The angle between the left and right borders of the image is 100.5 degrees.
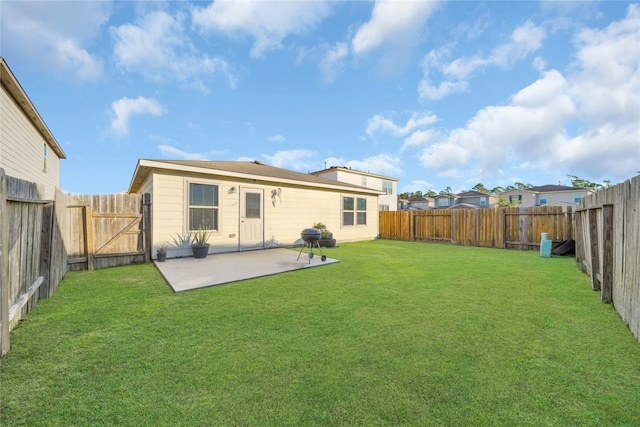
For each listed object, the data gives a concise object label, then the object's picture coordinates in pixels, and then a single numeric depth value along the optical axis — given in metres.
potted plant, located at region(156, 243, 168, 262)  6.69
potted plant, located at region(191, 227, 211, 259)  7.11
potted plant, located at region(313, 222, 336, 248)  9.89
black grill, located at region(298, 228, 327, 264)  6.24
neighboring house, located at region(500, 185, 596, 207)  30.11
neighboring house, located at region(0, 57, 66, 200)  6.12
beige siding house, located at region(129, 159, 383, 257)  7.05
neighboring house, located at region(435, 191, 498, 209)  35.28
